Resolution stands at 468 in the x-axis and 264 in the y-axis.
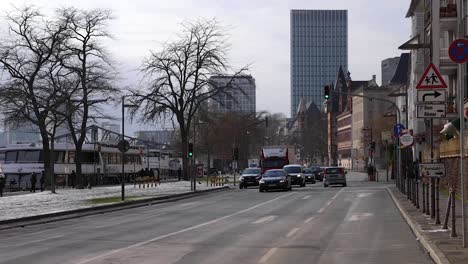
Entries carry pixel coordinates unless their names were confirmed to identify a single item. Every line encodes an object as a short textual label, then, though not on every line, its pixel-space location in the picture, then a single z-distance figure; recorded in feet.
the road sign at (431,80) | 47.80
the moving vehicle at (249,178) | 194.53
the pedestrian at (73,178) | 205.05
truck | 207.82
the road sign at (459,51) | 41.63
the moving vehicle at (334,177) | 188.44
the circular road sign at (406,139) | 117.08
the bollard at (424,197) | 76.13
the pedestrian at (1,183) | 153.36
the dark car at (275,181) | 157.79
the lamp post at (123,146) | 119.03
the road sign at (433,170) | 61.62
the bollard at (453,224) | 49.86
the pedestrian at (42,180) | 190.57
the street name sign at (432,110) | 46.98
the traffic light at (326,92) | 138.82
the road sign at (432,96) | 47.19
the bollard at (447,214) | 50.85
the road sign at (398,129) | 129.90
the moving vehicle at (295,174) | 186.60
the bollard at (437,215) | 61.93
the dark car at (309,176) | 228.84
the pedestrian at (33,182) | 183.23
